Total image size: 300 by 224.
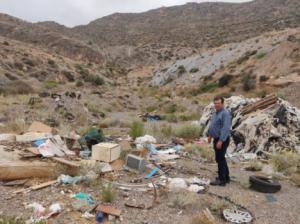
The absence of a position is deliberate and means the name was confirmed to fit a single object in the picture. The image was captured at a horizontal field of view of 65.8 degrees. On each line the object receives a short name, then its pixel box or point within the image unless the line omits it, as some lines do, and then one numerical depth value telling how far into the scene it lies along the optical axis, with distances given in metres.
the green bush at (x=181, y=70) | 28.37
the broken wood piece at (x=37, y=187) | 4.04
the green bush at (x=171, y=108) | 16.19
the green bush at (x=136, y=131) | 7.77
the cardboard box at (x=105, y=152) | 5.06
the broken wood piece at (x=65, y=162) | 4.58
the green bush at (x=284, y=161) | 5.83
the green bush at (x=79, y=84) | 23.37
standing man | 4.55
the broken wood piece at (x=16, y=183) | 4.22
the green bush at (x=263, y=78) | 17.95
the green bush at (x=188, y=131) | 8.96
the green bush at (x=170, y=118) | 13.13
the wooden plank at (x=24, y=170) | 4.34
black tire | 4.65
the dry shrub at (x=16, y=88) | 15.56
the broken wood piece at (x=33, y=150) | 4.85
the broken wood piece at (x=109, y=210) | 3.58
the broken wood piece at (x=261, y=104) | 8.04
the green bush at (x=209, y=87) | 20.85
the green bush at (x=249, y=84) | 17.82
